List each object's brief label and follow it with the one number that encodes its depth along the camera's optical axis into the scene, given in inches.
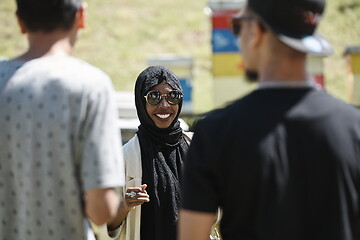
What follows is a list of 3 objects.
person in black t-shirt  189.6
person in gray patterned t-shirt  196.7
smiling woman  314.3
